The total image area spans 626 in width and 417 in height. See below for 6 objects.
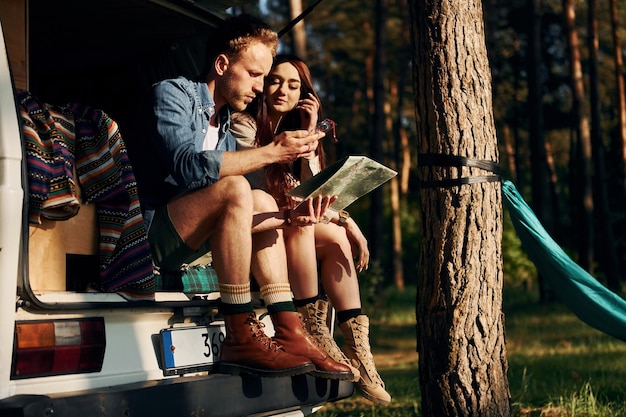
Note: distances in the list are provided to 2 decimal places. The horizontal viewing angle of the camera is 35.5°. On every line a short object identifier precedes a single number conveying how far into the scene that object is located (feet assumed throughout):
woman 13.73
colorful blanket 10.51
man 12.08
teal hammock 15.64
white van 9.64
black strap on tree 14.57
